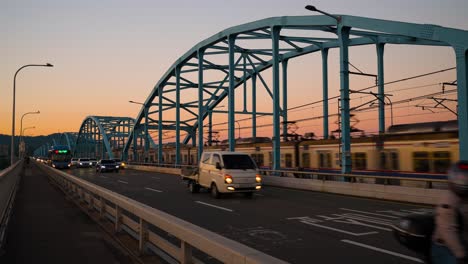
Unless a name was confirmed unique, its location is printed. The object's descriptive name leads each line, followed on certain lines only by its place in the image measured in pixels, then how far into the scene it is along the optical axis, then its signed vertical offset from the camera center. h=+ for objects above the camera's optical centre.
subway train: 18.95 -0.05
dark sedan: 44.91 -1.44
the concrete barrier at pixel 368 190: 15.03 -1.68
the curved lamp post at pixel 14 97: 30.33 +4.33
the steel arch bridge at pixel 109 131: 97.94 +6.09
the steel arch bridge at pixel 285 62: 18.75 +7.44
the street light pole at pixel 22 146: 56.99 +1.02
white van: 16.98 -0.92
